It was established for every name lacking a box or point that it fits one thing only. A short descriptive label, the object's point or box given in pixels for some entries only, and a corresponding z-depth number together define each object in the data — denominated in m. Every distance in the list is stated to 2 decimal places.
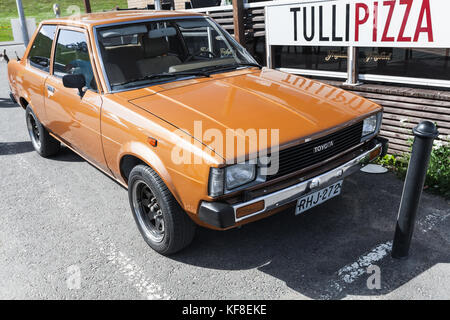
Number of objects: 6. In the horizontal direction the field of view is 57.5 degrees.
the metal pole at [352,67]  5.12
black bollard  2.67
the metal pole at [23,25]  13.53
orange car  2.68
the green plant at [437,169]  4.02
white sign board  4.25
